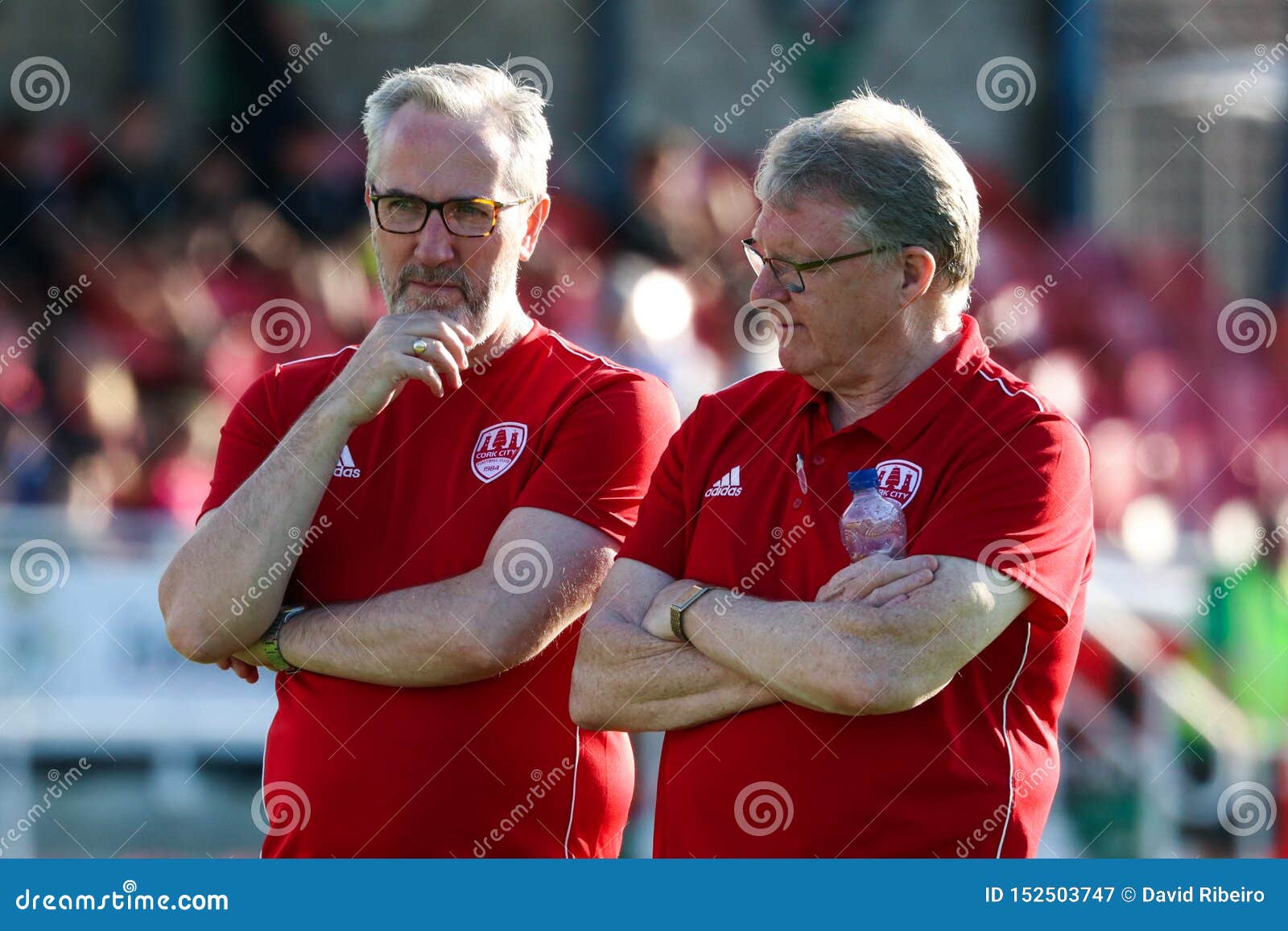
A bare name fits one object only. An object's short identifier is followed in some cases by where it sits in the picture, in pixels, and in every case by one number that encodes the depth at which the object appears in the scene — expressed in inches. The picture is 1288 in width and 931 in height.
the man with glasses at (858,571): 212.5
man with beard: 240.2
